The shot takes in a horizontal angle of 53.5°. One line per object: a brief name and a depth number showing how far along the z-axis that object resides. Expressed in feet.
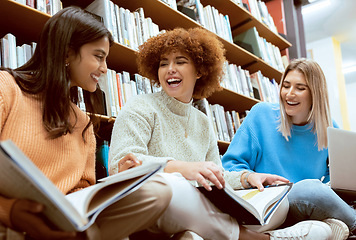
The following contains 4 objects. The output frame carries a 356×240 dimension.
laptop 4.30
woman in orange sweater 2.43
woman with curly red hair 3.02
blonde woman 5.31
